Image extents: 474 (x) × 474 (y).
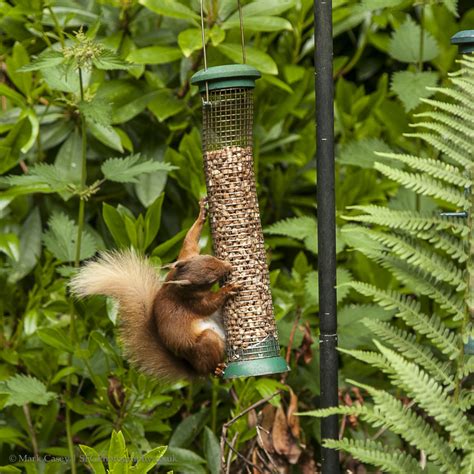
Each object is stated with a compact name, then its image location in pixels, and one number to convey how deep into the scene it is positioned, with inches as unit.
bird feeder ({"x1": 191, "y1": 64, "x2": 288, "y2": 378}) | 185.2
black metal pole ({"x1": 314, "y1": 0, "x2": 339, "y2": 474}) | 166.4
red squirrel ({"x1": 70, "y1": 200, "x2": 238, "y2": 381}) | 175.6
